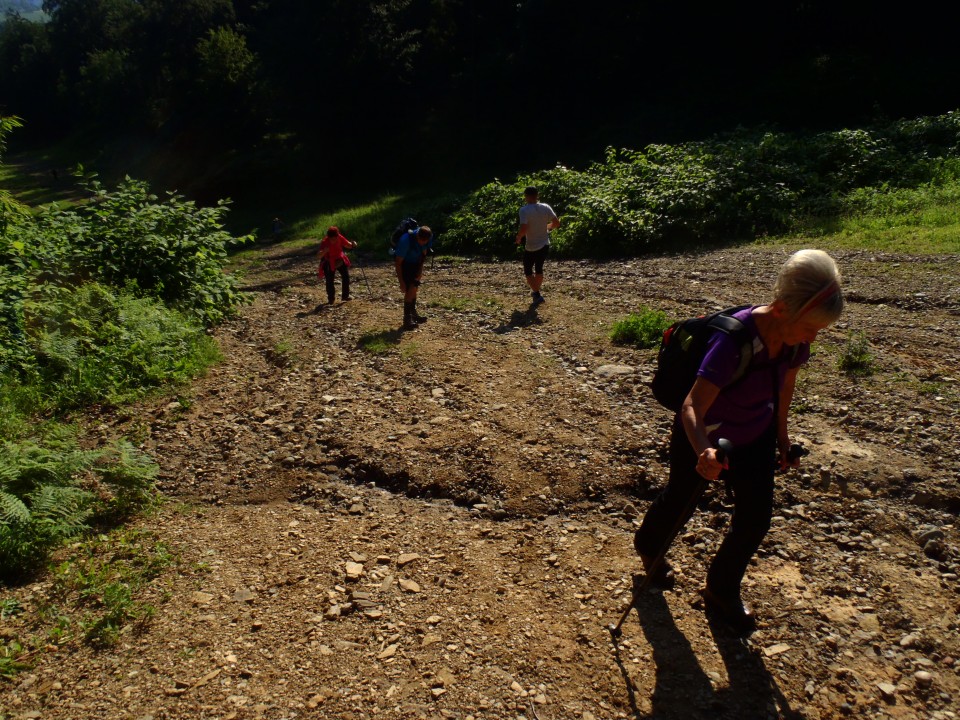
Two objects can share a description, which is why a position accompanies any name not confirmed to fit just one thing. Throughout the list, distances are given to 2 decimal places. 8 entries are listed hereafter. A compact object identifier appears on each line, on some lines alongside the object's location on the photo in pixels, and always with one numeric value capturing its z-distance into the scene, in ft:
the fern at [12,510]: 15.84
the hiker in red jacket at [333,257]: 40.83
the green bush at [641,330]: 27.27
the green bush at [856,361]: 22.54
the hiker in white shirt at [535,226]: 33.50
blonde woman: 9.81
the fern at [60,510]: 16.75
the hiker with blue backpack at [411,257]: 32.73
